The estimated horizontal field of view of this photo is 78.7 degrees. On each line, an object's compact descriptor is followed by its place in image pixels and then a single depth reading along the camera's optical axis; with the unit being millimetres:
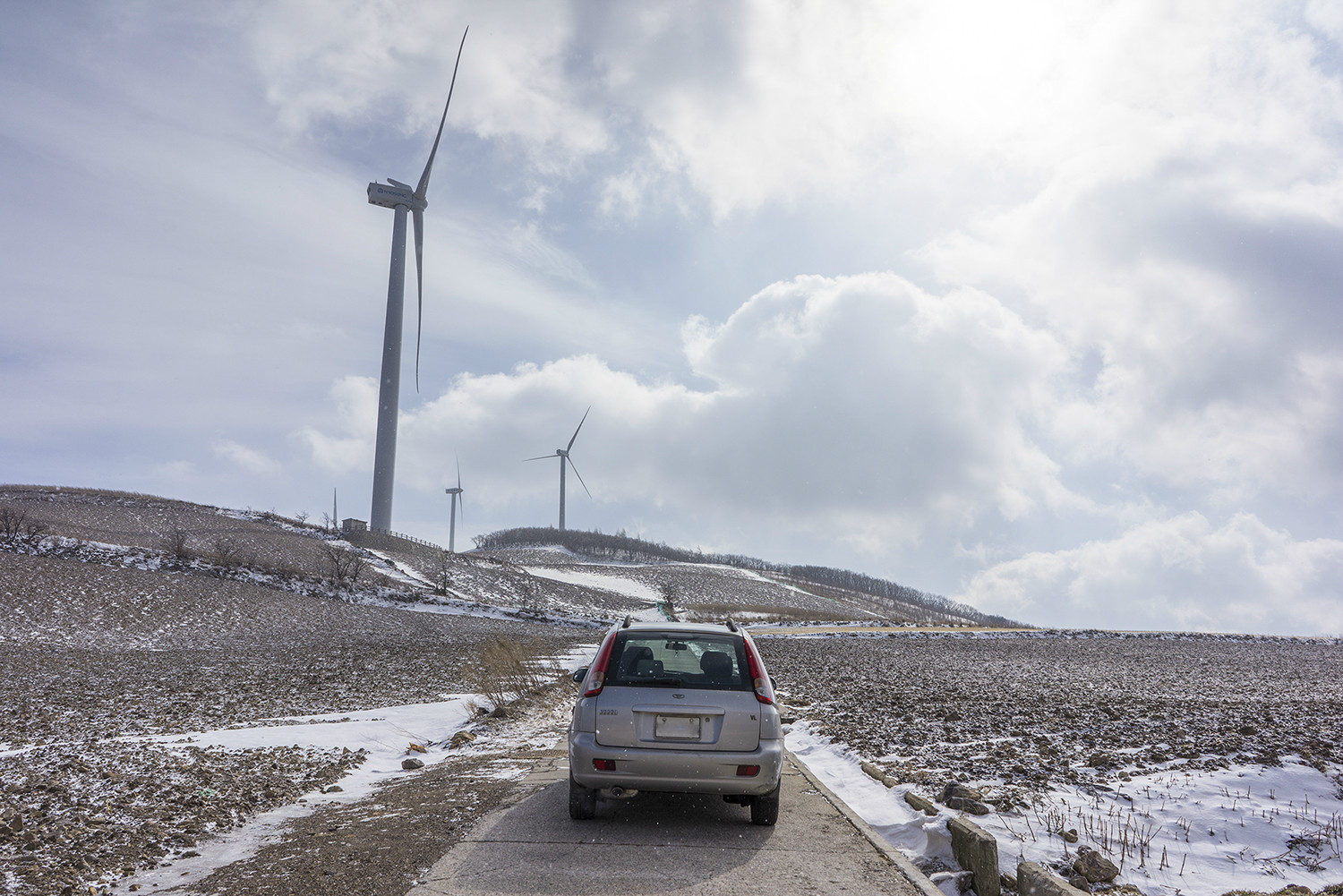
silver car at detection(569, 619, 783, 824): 6746
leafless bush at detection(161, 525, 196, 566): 47531
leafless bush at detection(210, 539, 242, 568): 49156
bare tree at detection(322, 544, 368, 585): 52844
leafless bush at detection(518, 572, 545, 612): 61394
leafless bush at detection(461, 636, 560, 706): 15992
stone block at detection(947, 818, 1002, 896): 5397
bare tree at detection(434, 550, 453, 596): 57312
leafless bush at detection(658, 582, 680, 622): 67712
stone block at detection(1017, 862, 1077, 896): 4871
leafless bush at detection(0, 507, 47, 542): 45156
